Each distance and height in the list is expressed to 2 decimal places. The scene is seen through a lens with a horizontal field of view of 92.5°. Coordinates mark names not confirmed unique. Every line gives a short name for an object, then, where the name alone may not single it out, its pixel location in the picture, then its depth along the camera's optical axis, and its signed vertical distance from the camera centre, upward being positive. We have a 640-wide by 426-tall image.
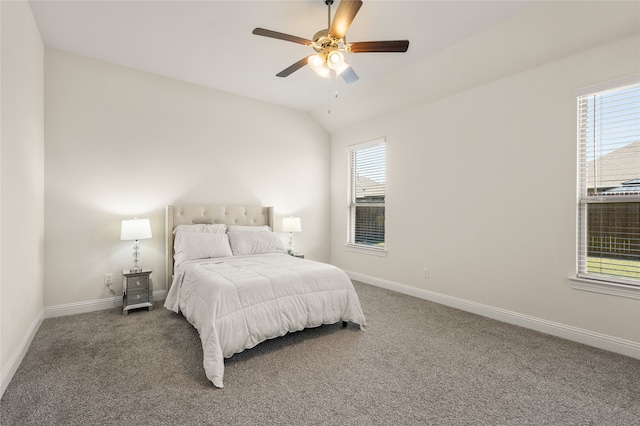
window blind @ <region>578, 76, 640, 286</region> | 2.58 +0.25
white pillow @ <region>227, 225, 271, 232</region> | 4.33 -0.25
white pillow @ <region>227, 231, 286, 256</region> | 4.05 -0.45
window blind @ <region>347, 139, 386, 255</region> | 4.89 +0.24
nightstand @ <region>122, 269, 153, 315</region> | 3.50 -0.93
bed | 2.37 -0.70
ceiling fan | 2.31 +1.31
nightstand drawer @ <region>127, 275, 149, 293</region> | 3.51 -0.85
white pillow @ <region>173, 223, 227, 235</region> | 3.95 -0.24
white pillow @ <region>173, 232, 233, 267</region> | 3.69 -0.45
